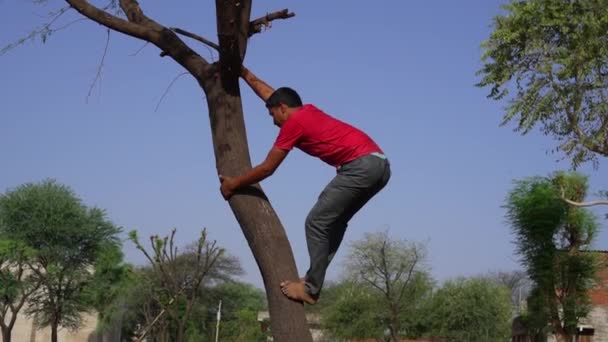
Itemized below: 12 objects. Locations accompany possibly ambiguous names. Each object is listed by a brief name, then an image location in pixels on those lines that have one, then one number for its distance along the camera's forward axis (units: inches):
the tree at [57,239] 1704.0
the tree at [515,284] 3294.3
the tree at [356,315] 1782.7
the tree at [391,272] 1795.0
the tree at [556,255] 1444.4
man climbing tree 173.6
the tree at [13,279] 1576.0
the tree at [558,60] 781.9
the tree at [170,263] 655.8
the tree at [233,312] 1817.2
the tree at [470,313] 1781.5
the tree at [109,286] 1791.3
